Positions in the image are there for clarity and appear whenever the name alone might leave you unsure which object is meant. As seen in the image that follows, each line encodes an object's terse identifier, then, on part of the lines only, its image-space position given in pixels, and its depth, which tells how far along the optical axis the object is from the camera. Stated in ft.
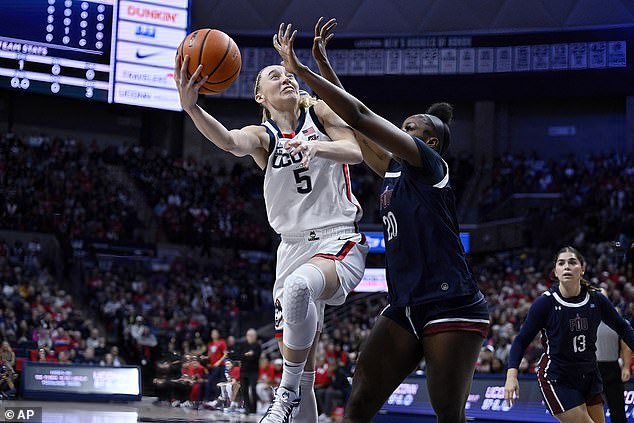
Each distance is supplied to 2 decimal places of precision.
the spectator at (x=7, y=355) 50.27
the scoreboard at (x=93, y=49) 73.72
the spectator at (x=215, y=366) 47.55
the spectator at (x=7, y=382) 49.13
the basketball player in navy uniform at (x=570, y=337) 20.83
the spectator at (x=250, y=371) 44.65
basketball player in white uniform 16.28
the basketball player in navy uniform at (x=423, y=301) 13.85
